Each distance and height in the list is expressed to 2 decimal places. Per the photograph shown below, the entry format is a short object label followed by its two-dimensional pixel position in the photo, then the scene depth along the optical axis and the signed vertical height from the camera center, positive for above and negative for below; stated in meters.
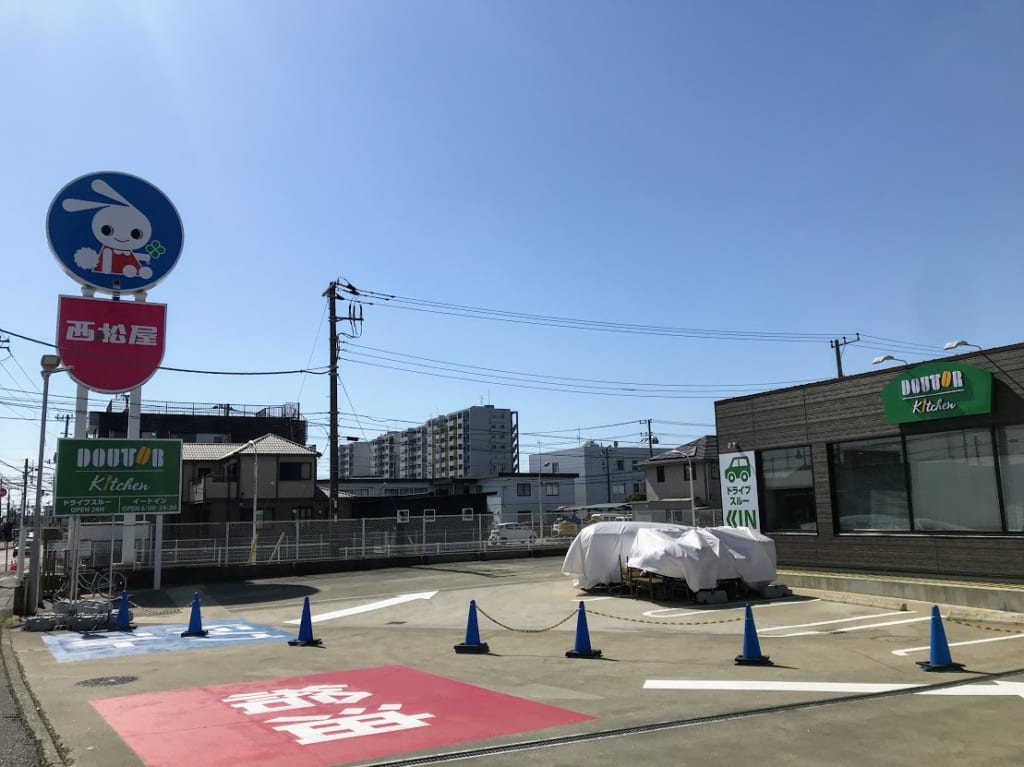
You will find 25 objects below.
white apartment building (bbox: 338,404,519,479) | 148.25 +12.44
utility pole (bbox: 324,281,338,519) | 33.34 +5.19
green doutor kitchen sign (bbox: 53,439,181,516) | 20.88 +1.07
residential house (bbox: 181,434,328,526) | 46.22 +1.79
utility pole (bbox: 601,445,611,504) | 94.69 +4.12
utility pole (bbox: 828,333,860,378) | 55.28 +10.80
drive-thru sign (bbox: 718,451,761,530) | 22.55 +0.29
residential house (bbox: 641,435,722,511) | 53.53 +1.87
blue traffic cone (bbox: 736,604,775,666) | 10.65 -2.13
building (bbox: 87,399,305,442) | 73.62 +8.97
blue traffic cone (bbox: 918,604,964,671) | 9.81 -2.06
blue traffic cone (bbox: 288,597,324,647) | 13.84 -2.29
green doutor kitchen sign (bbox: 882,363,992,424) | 16.27 +2.26
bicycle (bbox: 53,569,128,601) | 21.53 -2.05
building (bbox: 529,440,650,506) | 104.38 +4.49
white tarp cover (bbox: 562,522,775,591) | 17.70 -1.28
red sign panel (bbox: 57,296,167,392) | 25.66 +6.02
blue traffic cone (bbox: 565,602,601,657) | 11.79 -2.17
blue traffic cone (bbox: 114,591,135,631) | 16.34 -2.24
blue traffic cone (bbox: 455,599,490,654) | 12.63 -2.25
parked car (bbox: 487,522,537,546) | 39.03 -1.51
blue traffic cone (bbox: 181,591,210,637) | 15.28 -2.25
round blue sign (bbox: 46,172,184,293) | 25.89 +9.93
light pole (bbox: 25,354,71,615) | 18.45 -0.08
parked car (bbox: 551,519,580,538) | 40.78 -1.44
